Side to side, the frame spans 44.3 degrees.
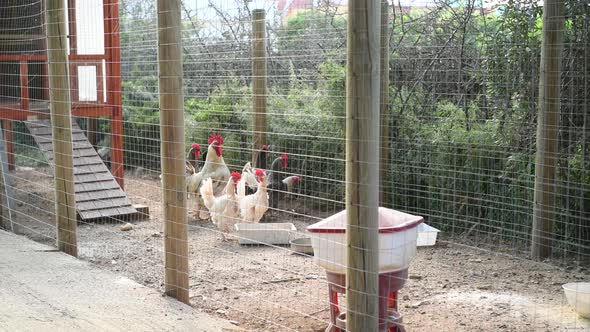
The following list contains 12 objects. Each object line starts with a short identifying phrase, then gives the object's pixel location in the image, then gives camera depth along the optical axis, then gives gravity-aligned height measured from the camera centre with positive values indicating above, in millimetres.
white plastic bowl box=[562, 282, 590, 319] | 4680 -1410
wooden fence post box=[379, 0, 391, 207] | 6746 -346
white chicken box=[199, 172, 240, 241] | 7484 -1225
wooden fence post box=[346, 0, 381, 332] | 3516 -394
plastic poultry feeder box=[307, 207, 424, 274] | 3963 -886
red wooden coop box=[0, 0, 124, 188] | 9008 +244
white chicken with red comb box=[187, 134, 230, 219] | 8500 -1022
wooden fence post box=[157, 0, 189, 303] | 4836 -405
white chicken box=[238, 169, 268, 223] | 7574 -1238
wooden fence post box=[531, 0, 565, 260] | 5844 -383
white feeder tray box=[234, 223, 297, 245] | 7176 -1467
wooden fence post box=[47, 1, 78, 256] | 6324 -224
